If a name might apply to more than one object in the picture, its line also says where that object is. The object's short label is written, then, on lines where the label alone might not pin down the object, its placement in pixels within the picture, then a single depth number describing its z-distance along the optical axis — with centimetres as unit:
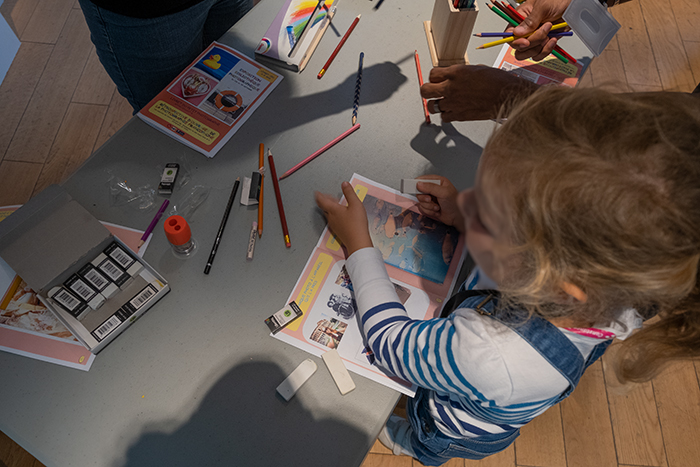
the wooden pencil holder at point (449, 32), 96
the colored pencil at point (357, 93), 98
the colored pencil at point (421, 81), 99
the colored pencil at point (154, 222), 82
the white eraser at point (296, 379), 70
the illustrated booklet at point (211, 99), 93
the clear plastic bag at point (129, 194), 85
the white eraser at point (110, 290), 73
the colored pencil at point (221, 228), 80
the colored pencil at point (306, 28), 104
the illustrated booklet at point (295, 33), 104
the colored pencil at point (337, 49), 104
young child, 45
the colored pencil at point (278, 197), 83
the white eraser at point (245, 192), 86
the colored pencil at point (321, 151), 90
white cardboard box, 70
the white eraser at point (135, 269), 75
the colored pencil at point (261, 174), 84
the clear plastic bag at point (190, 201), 85
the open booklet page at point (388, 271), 75
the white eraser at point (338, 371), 71
